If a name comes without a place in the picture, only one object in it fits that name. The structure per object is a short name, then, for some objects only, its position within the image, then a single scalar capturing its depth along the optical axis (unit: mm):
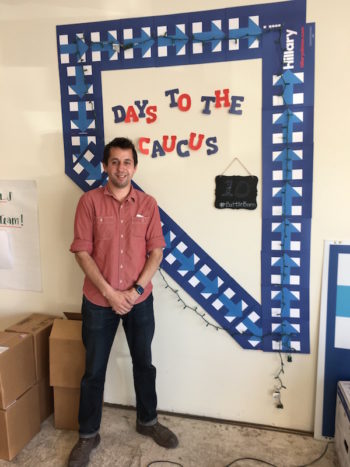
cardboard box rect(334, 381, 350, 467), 1667
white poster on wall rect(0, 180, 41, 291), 2199
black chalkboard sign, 1896
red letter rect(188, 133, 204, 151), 1917
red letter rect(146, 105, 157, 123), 1946
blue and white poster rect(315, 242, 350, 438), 1865
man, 1762
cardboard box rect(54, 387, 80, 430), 2039
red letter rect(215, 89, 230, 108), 1858
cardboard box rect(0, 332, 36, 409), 1841
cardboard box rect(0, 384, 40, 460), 1842
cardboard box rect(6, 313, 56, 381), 2049
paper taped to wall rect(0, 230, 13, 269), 2266
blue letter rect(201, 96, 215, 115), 1877
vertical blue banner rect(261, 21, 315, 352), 1771
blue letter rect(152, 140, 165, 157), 1971
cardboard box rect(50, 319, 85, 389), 1979
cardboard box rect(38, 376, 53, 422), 2102
